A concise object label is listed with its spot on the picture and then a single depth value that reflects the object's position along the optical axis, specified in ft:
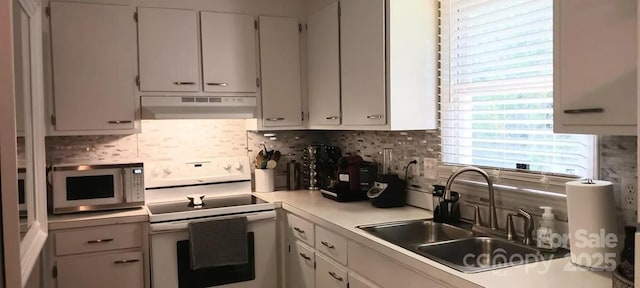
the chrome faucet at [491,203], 7.48
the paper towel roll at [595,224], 5.48
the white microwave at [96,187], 9.41
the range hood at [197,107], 10.23
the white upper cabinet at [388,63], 8.50
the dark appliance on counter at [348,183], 10.32
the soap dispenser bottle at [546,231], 6.40
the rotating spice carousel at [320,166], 11.97
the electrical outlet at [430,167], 9.10
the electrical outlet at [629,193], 5.73
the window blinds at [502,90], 6.74
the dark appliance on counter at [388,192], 9.45
